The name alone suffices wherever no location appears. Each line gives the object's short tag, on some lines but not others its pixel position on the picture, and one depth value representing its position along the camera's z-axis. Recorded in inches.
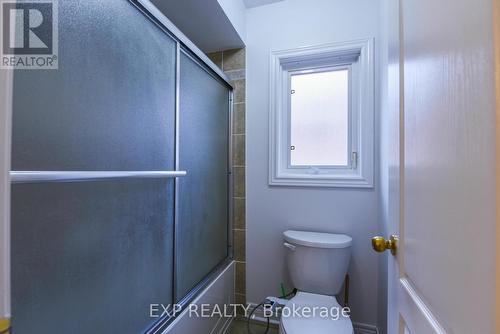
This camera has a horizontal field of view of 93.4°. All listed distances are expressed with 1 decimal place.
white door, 12.2
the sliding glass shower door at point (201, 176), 45.4
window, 58.5
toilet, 49.0
